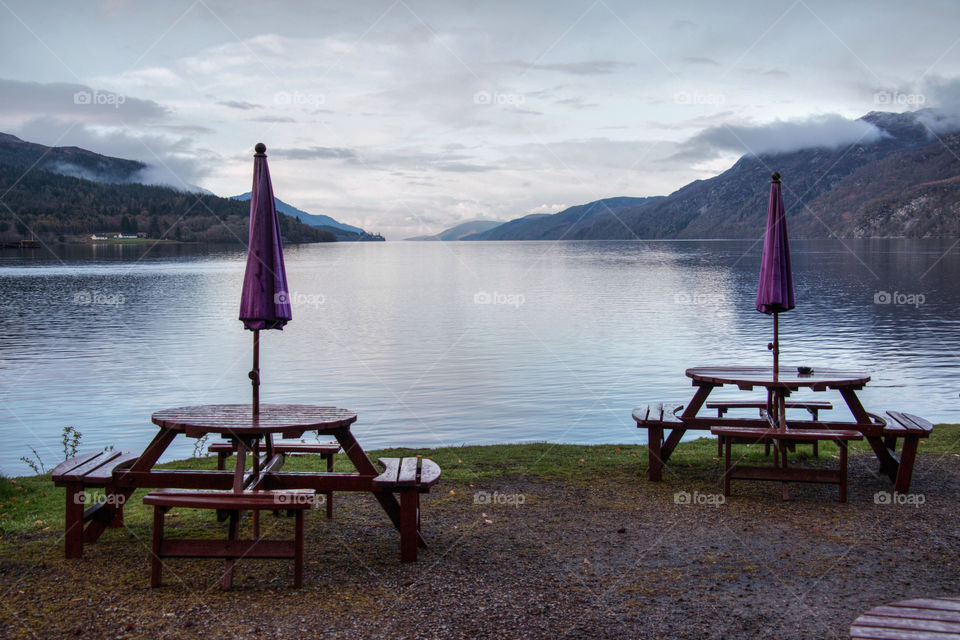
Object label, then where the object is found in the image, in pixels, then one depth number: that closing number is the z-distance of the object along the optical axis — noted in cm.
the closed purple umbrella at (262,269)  688
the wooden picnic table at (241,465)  663
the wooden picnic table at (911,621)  372
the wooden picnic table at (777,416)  928
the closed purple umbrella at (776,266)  944
